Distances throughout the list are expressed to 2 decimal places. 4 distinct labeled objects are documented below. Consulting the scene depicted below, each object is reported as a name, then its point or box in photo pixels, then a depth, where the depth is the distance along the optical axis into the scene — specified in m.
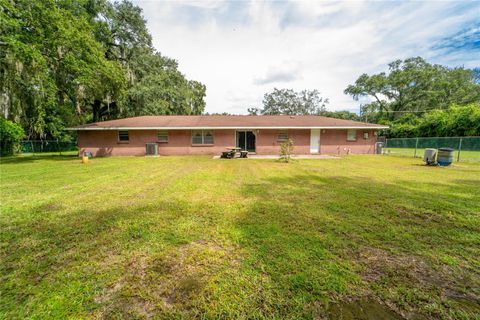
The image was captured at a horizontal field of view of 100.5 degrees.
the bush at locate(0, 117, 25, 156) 13.45
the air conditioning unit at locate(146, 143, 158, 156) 15.34
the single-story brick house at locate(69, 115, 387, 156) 15.43
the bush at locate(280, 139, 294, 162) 12.12
